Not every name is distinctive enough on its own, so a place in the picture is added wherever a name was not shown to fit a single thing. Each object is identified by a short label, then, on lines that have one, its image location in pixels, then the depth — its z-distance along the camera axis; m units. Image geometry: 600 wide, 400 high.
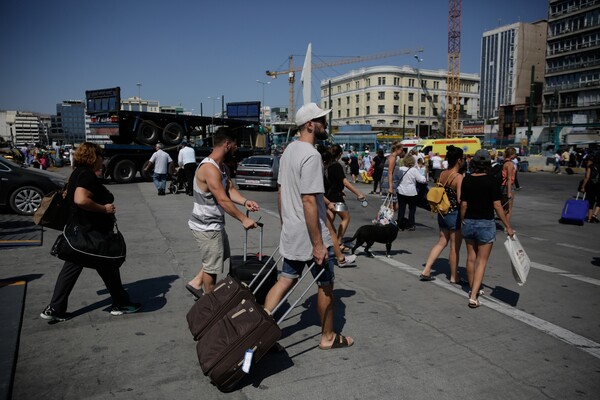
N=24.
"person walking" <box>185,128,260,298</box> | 4.09
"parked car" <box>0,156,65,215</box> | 10.53
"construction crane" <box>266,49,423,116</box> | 124.12
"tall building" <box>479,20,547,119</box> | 119.88
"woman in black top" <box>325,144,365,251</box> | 6.90
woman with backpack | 5.59
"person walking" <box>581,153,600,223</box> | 11.59
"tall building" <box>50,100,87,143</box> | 123.34
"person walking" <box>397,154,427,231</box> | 9.37
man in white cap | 3.20
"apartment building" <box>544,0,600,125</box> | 67.56
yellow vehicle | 33.38
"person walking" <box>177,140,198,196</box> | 15.42
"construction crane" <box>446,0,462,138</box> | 93.06
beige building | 104.50
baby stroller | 16.08
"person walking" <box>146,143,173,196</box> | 15.12
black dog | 6.85
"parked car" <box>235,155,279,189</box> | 18.03
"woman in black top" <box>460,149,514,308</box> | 4.86
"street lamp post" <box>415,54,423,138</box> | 97.89
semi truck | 19.50
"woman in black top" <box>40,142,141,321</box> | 3.99
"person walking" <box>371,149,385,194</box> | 17.48
